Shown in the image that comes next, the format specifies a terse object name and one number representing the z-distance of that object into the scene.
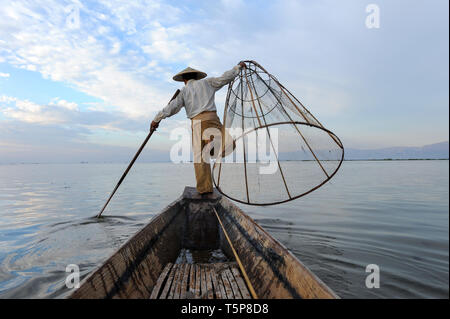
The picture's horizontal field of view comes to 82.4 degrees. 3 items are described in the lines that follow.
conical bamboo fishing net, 3.28
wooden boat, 1.63
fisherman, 4.10
